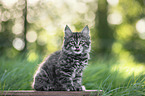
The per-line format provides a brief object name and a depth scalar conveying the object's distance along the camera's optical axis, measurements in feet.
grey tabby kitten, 9.98
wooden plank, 9.73
